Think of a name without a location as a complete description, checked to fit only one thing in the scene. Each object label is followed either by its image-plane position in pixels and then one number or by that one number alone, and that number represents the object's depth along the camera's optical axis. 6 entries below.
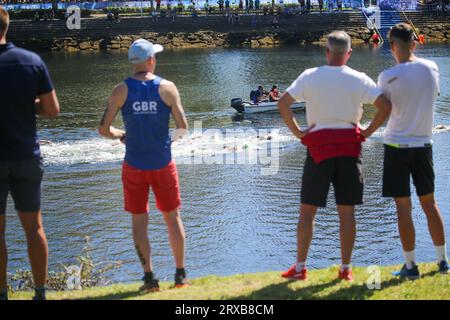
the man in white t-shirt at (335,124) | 12.20
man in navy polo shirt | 11.25
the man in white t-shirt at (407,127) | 12.58
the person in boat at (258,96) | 55.83
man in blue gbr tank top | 11.98
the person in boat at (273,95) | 55.83
